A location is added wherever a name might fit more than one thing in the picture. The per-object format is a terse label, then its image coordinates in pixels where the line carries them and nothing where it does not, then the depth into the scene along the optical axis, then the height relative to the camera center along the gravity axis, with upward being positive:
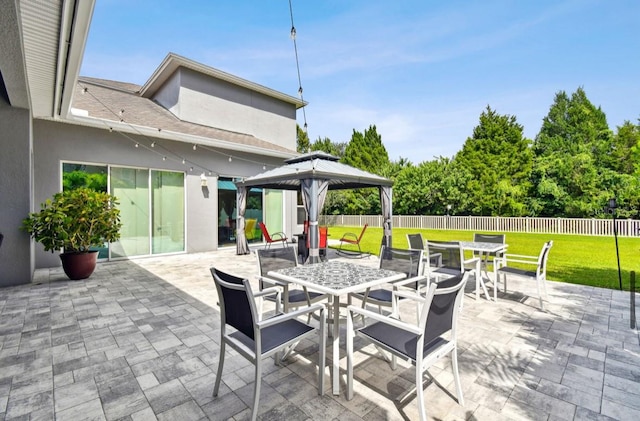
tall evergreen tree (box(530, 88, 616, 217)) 16.52 +2.40
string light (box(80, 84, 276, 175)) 7.36 +1.93
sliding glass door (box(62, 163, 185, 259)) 7.16 +0.24
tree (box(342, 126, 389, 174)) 25.88 +5.26
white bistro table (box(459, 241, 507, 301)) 4.36 -0.64
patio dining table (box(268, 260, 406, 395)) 2.23 -0.62
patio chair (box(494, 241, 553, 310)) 4.02 -0.94
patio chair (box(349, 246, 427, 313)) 3.04 -0.67
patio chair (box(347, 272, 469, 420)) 1.77 -0.92
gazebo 6.39 +0.71
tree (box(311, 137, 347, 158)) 28.88 +6.46
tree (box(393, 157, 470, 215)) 19.61 +1.38
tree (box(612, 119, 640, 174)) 18.56 +4.19
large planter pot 5.54 -0.99
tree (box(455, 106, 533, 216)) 18.70 +2.91
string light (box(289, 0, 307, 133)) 4.36 +2.79
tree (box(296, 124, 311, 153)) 26.41 +6.48
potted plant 5.23 -0.26
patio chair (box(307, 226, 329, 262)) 7.91 -0.81
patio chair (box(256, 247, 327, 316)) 3.04 -0.65
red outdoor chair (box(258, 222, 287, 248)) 8.75 -0.95
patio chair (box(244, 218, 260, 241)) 10.23 -0.70
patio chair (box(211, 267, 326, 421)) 1.82 -0.90
